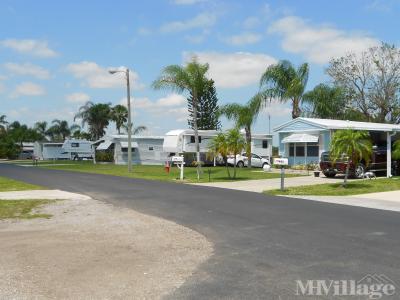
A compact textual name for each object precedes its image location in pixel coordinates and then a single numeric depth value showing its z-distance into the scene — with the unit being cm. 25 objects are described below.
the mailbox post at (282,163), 1787
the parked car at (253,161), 4037
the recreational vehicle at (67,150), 6800
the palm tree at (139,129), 7225
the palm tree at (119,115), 7725
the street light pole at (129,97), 3325
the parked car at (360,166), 2437
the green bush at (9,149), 8538
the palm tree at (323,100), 4144
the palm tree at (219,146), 2506
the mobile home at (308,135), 2950
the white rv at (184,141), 4153
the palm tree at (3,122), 9556
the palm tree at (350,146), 1891
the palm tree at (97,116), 7712
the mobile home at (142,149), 4972
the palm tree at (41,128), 9681
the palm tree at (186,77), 2822
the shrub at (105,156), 5406
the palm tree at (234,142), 2506
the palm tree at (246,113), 3875
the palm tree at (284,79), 3862
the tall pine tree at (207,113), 6222
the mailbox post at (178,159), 2588
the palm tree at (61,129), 9369
